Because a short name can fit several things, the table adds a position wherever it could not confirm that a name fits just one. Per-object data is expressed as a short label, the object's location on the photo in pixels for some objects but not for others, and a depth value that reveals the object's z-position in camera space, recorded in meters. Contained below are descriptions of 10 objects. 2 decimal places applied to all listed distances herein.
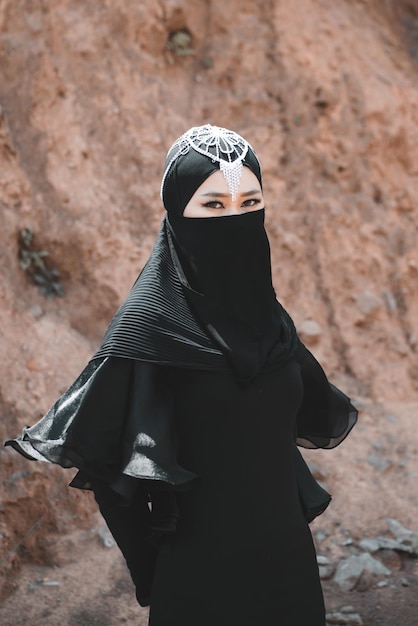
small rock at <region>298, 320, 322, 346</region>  6.00
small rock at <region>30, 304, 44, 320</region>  5.10
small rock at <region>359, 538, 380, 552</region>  4.57
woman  2.14
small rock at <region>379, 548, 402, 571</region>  4.45
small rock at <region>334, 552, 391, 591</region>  4.27
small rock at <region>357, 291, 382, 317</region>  6.20
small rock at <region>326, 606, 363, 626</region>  3.90
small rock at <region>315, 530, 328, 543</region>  4.68
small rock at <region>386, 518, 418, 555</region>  4.56
